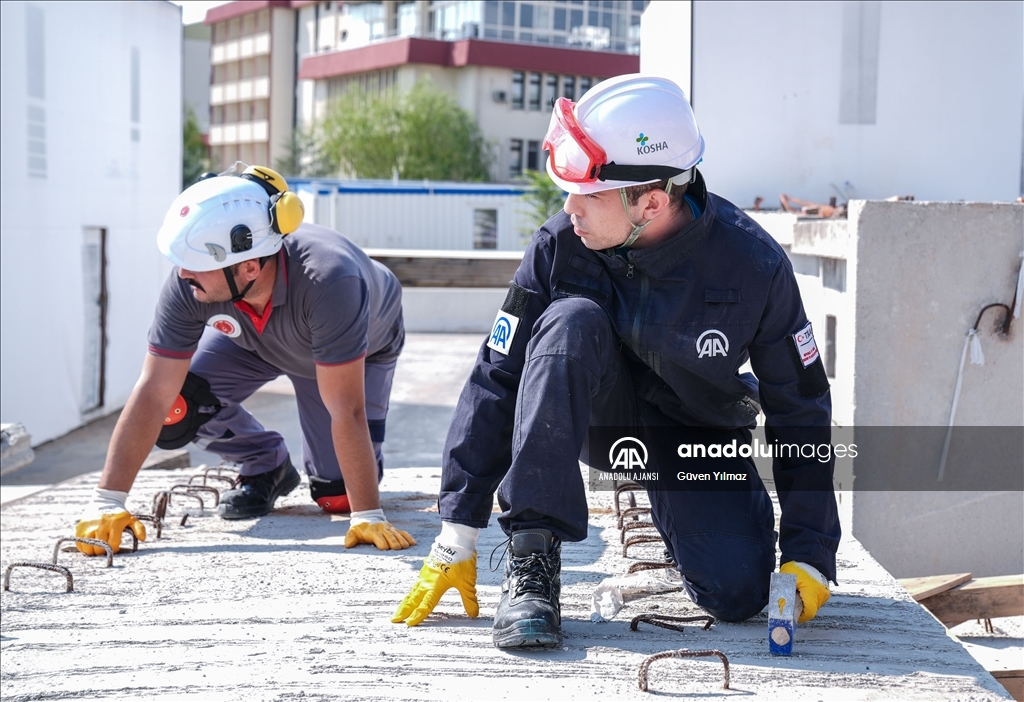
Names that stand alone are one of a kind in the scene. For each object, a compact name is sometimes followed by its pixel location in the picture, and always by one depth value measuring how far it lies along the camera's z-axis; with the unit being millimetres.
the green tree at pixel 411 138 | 46375
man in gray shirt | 3354
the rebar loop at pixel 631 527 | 3498
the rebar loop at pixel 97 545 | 3332
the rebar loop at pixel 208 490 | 4177
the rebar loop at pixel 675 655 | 2217
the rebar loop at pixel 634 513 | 3686
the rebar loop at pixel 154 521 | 3699
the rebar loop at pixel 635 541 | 3357
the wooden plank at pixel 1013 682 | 3039
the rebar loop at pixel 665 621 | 2578
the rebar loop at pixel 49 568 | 3104
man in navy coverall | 2389
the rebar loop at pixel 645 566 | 3094
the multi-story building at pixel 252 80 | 58062
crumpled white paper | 2723
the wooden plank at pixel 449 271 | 11870
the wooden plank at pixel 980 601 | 3604
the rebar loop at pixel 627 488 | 4008
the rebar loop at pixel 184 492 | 4098
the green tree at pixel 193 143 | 48888
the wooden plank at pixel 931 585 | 3527
